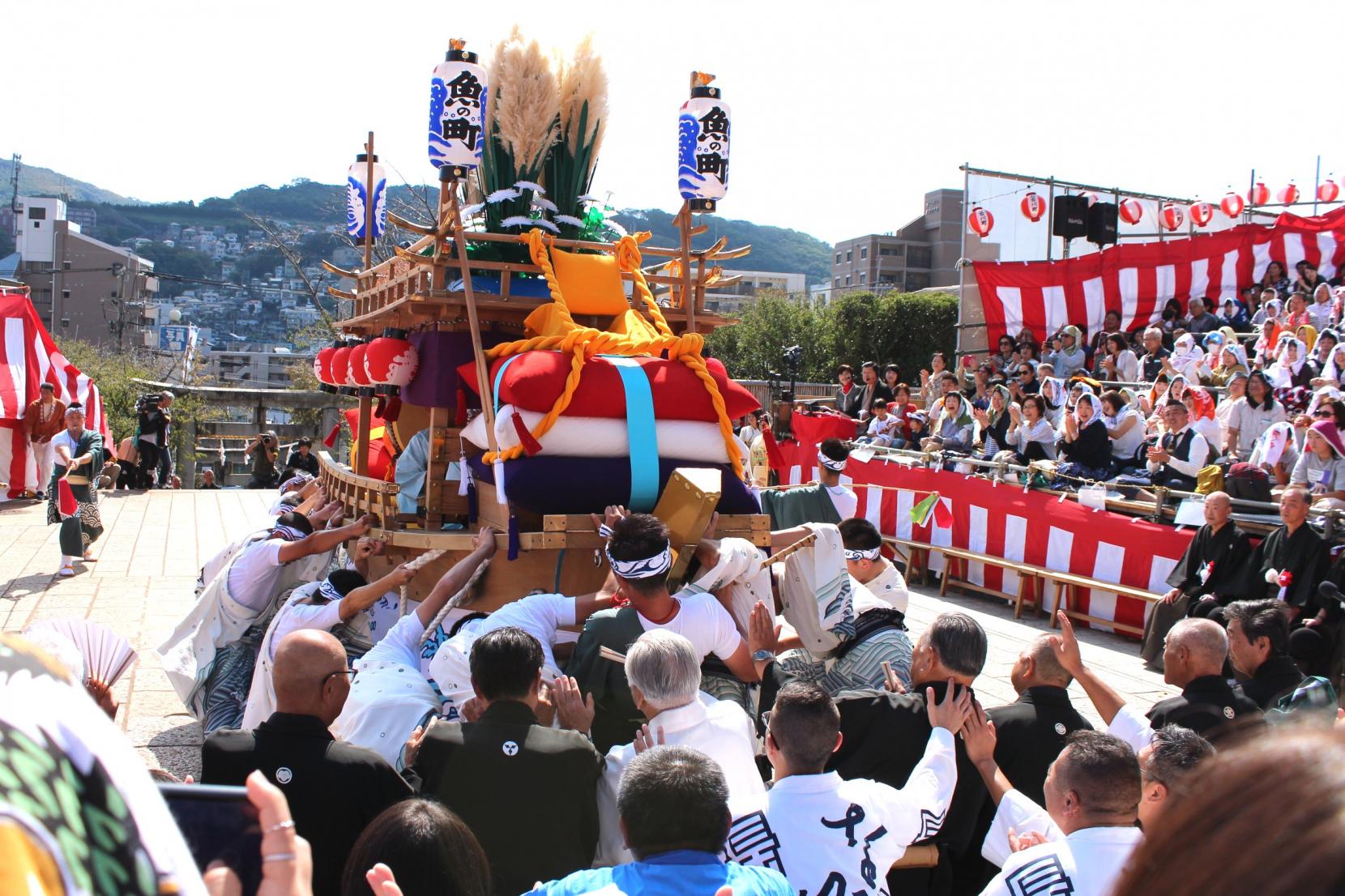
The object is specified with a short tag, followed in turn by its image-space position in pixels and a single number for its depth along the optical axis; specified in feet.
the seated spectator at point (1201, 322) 45.03
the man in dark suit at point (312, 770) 8.77
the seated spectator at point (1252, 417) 31.07
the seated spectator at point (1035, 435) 34.63
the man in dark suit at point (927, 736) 10.64
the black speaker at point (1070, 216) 53.06
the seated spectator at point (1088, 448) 31.81
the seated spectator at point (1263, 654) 13.47
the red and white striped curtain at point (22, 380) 43.34
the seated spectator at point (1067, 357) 46.32
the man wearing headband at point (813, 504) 20.36
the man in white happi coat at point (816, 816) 8.48
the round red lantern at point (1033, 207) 54.44
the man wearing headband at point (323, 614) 14.92
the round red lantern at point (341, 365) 21.60
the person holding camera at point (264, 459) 50.85
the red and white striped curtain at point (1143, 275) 46.93
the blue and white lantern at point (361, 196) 24.59
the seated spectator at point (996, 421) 36.68
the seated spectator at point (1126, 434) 32.32
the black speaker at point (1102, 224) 53.31
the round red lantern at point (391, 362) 19.21
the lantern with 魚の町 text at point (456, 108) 16.31
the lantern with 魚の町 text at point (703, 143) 18.08
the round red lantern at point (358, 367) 19.85
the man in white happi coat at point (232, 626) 17.34
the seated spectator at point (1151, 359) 42.60
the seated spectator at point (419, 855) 6.82
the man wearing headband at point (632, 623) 12.44
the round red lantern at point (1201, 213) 58.29
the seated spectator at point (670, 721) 9.93
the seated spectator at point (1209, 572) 23.44
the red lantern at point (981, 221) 54.03
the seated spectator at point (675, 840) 6.90
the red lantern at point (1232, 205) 60.13
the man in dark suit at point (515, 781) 9.25
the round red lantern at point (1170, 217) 58.29
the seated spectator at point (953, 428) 37.35
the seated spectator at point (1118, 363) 43.42
